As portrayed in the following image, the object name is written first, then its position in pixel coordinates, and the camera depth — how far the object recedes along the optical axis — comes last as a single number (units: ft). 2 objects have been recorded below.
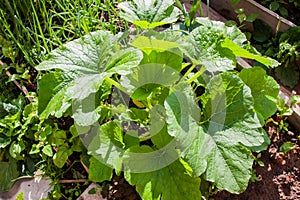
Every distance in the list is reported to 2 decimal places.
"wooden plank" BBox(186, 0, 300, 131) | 5.87
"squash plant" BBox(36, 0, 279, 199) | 4.31
